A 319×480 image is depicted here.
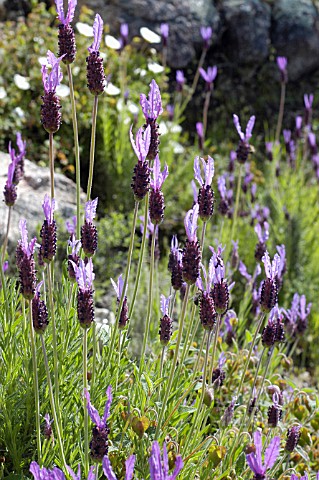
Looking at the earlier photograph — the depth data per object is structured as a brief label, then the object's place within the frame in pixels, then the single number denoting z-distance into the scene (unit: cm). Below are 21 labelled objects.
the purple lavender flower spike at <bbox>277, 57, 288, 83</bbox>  418
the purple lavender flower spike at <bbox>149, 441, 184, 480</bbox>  107
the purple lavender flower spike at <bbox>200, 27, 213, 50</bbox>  433
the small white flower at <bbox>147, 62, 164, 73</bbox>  515
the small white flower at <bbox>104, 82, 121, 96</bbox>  466
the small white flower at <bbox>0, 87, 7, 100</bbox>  441
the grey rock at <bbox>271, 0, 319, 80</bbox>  711
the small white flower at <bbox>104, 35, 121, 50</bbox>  502
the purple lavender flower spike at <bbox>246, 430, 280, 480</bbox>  120
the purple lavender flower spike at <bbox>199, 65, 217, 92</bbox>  369
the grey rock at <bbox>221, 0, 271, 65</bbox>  695
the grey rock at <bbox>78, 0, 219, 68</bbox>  634
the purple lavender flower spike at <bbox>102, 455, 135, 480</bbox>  108
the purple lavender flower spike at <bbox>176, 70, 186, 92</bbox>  420
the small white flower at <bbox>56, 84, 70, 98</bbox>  453
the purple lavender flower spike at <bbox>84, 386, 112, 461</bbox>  131
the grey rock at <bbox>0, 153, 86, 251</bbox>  337
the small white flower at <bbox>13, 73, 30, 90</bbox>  463
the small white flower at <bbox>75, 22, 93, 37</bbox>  481
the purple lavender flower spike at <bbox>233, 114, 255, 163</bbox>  240
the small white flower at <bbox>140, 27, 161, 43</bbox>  539
